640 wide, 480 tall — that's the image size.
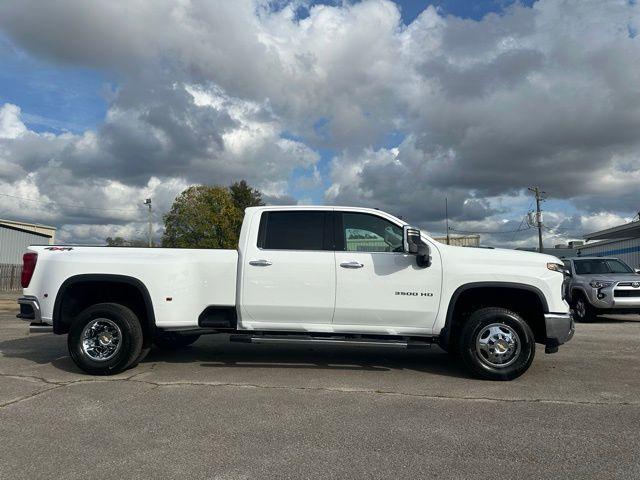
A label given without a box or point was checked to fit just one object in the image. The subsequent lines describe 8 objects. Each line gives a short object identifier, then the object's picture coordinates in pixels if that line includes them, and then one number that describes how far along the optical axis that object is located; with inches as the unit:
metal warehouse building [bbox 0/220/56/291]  1535.4
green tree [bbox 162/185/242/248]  1678.2
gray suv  498.0
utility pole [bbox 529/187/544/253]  1868.1
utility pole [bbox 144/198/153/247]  2050.0
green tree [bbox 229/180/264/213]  2393.0
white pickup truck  245.0
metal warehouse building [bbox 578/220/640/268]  1197.7
